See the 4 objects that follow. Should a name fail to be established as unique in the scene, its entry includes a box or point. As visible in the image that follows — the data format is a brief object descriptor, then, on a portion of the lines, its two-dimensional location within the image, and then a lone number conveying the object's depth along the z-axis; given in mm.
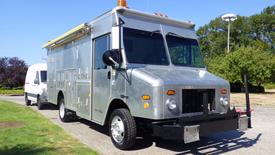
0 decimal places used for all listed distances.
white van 10563
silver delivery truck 4251
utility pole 19895
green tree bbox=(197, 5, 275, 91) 47276
